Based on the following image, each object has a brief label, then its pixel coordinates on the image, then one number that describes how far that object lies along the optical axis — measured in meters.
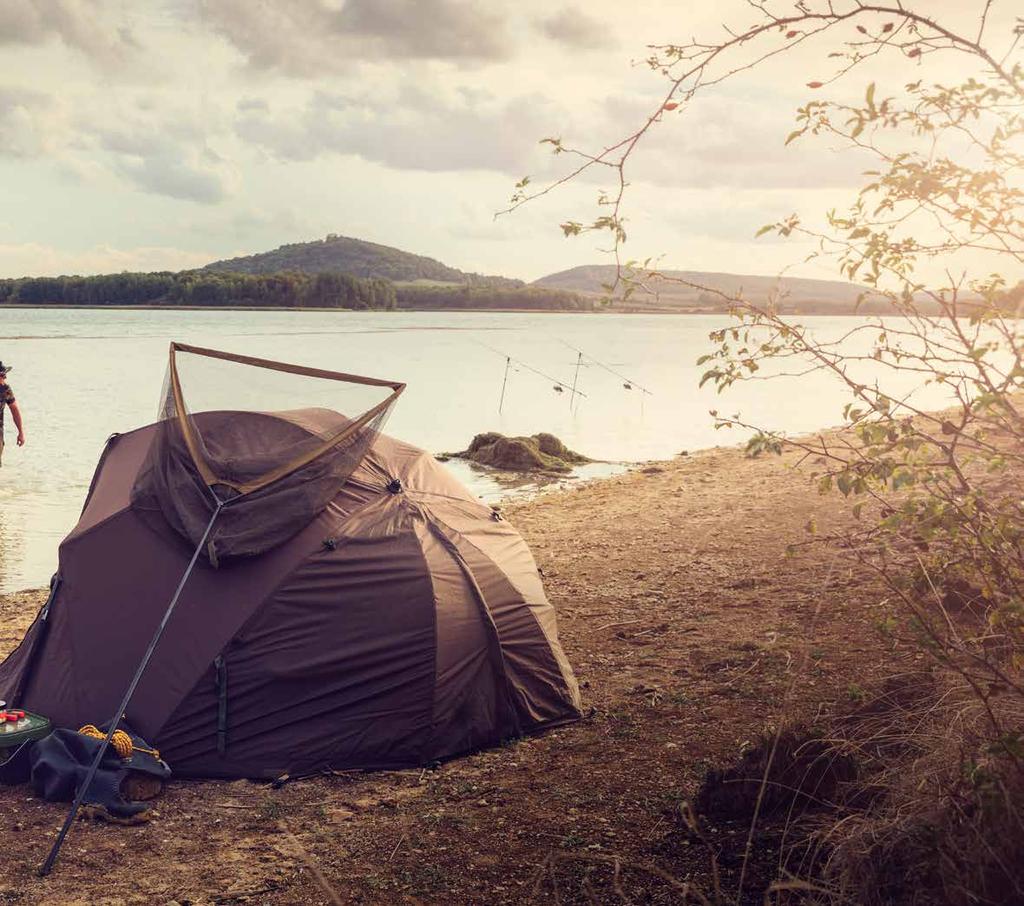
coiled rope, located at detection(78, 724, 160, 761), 5.88
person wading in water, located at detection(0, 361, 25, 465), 15.65
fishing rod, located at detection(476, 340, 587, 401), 40.50
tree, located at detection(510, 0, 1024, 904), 3.62
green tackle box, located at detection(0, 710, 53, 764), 6.04
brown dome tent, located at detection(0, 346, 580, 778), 6.26
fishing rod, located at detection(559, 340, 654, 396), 41.35
